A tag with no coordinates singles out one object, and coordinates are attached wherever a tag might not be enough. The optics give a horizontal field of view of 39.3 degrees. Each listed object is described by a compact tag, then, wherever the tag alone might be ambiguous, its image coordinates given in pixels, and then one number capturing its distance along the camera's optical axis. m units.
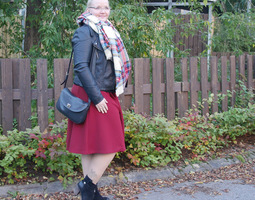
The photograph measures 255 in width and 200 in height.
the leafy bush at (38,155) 3.54
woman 2.79
